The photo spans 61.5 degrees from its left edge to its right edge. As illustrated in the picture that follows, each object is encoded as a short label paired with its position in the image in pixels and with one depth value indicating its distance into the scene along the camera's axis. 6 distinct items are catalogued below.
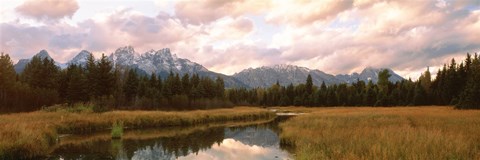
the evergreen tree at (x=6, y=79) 59.75
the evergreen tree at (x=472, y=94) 62.66
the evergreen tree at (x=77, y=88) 76.44
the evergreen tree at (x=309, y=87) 141.12
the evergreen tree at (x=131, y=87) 90.62
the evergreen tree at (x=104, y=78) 80.38
